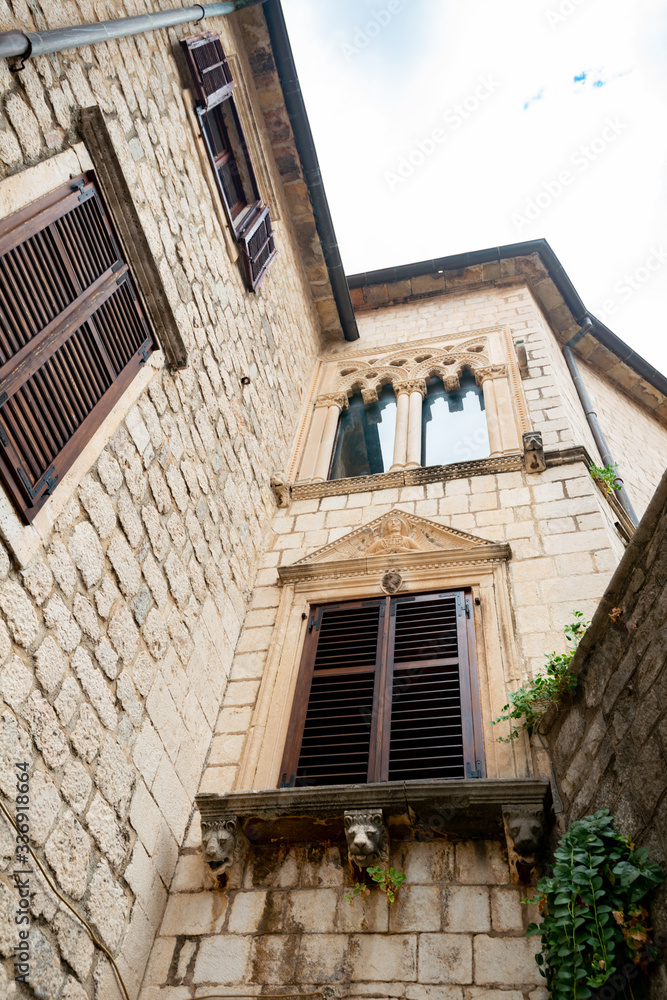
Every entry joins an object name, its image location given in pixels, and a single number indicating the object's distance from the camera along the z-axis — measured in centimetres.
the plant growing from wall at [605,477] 695
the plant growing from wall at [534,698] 457
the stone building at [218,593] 379
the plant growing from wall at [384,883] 411
